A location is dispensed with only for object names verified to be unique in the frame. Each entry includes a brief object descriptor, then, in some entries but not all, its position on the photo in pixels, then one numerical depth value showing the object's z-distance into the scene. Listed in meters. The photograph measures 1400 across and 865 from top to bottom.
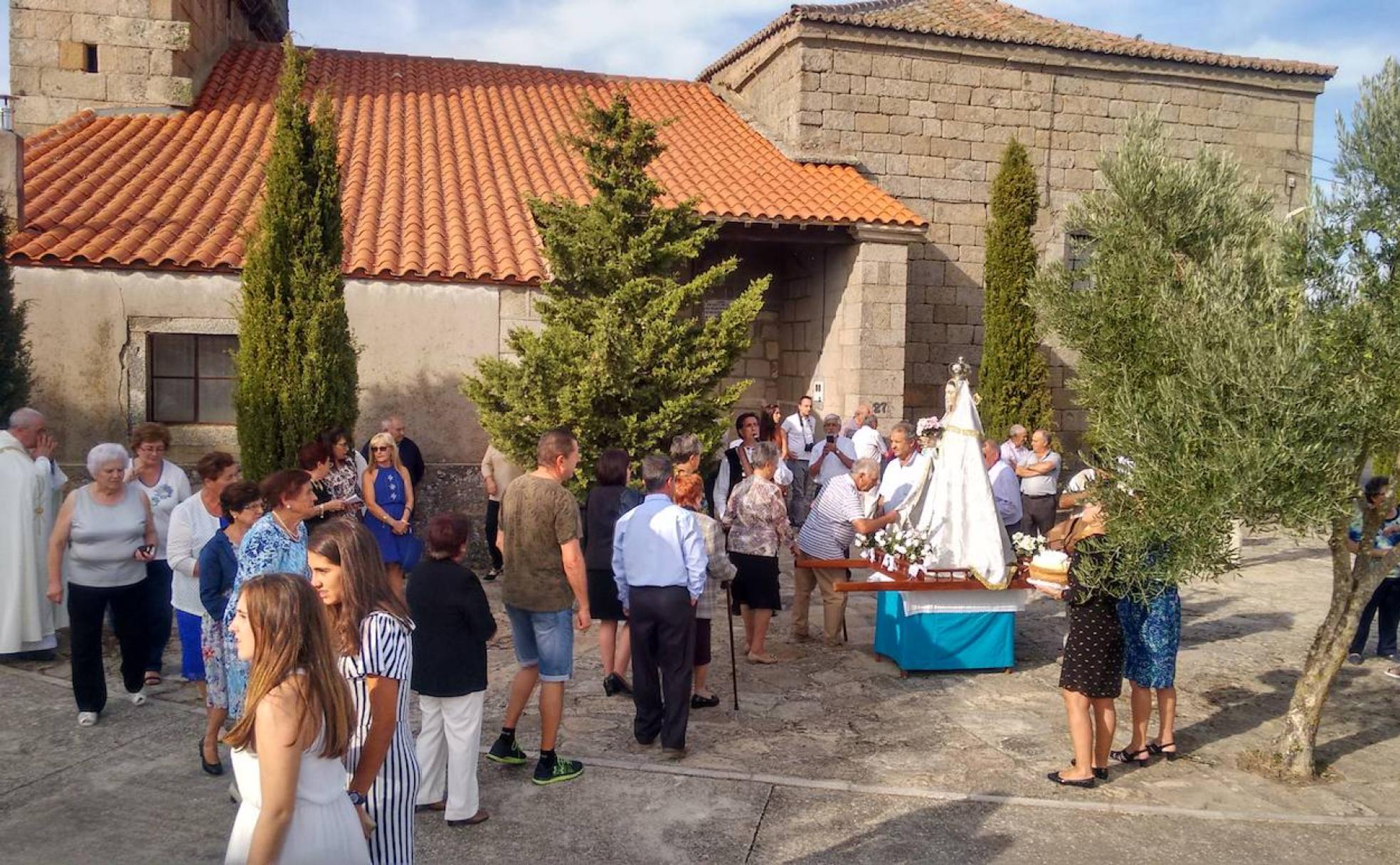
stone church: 11.77
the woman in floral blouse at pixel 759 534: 7.67
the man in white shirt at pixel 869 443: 12.28
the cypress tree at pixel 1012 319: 14.85
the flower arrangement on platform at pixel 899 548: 7.84
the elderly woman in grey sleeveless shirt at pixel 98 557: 6.26
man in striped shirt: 8.13
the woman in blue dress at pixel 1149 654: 6.09
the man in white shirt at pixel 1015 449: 11.77
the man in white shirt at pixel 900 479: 9.02
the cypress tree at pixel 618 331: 9.02
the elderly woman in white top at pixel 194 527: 5.96
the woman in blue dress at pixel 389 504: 8.46
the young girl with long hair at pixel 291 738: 2.76
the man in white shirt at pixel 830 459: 11.73
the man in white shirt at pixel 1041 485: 11.49
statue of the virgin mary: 7.86
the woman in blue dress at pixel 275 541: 4.76
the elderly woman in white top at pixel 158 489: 6.85
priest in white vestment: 7.23
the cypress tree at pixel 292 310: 9.75
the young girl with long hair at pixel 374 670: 3.36
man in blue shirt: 5.91
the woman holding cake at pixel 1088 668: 5.79
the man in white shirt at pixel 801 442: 13.01
